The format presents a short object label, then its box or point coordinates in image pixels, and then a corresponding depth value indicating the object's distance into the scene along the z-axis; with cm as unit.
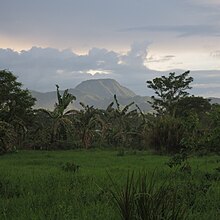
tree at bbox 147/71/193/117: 5485
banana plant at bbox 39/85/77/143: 3522
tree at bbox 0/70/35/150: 3381
